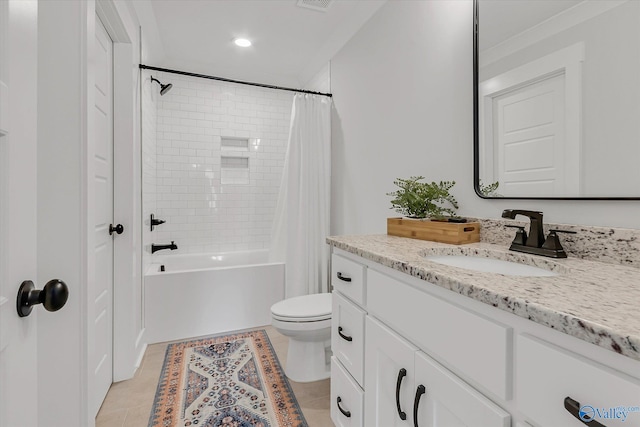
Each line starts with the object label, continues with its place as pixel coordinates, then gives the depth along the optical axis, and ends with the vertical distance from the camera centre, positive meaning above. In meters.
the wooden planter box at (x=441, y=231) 1.29 -0.08
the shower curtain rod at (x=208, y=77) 2.15 +1.05
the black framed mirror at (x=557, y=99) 0.92 +0.40
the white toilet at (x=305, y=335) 1.79 -0.72
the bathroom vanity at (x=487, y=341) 0.46 -0.26
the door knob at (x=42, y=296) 0.52 -0.15
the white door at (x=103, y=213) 1.58 +0.00
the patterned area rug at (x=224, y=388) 1.52 -1.01
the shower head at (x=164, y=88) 2.60 +1.06
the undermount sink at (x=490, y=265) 0.99 -0.18
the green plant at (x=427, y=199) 1.52 +0.07
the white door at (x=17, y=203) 0.48 +0.02
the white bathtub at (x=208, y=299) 2.38 -0.71
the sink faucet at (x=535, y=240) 1.00 -0.09
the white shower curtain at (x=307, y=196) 2.65 +0.15
